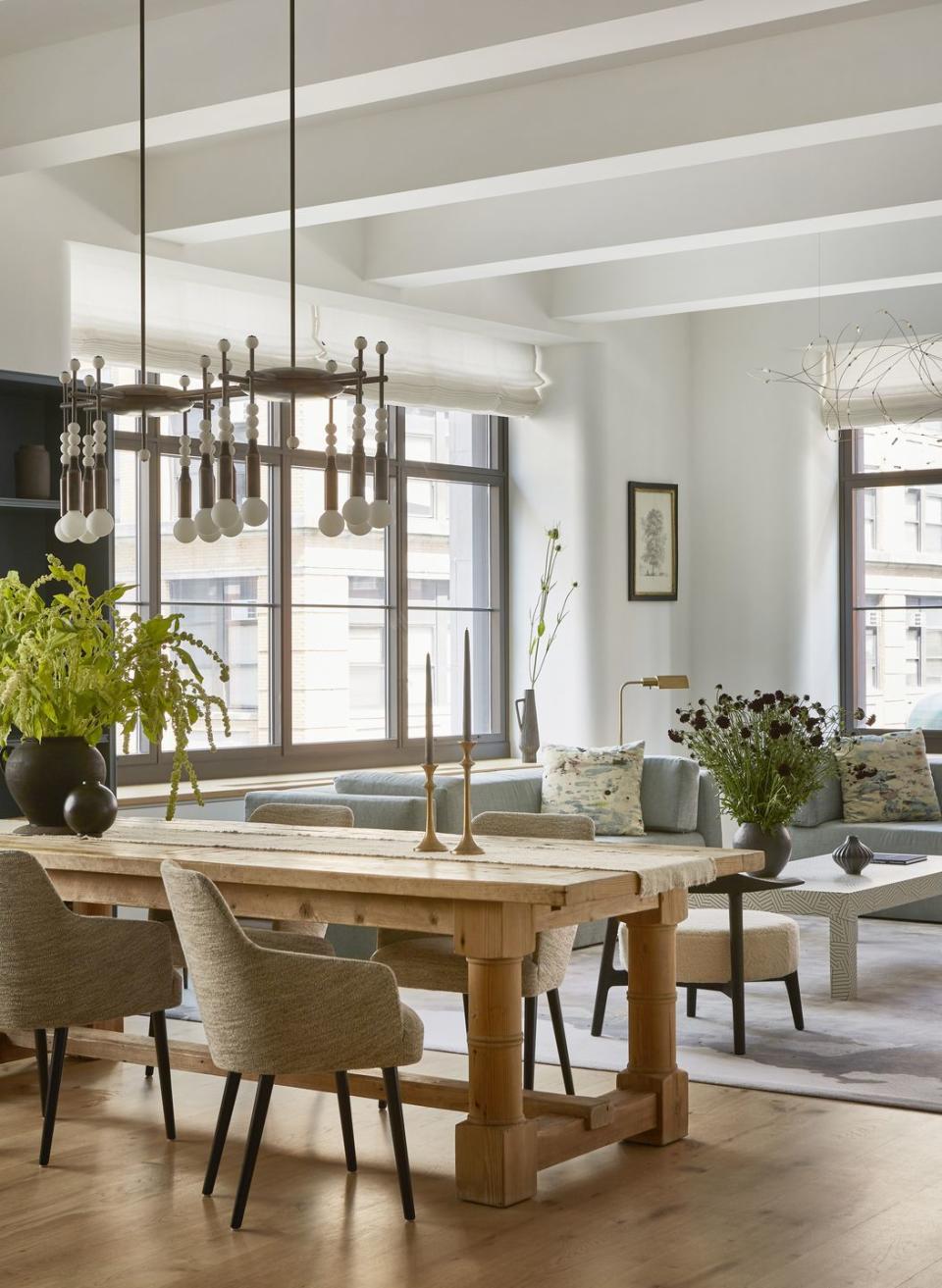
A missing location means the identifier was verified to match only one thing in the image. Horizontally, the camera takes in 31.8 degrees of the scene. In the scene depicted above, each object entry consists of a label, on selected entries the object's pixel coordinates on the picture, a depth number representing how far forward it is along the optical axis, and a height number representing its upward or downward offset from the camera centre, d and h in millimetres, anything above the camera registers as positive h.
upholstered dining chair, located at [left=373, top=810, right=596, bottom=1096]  4379 -928
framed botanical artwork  8797 +419
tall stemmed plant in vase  8547 -87
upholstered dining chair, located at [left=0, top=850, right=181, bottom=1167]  3910 -826
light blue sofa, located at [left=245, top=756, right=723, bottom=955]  6238 -737
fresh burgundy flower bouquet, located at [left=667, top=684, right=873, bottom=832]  5754 -482
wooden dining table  3627 -684
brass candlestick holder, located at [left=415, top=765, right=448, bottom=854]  4203 -566
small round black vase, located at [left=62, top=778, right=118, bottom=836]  4582 -523
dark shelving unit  6148 +408
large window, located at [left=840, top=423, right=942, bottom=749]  8883 +217
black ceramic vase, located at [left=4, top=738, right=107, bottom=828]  4691 -435
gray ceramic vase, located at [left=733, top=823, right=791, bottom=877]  5821 -794
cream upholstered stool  5129 -1047
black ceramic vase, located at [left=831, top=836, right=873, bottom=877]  6004 -870
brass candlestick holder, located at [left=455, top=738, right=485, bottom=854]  4090 -560
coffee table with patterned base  5660 -981
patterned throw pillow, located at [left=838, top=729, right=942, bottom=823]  7730 -784
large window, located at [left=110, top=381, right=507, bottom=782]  7324 +128
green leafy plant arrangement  4652 -146
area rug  4676 -1321
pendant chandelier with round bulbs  3777 +421
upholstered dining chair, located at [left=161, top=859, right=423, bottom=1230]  3494 -824
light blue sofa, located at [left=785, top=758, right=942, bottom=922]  7352 -985
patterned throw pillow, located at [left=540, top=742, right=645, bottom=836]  7266 -736
